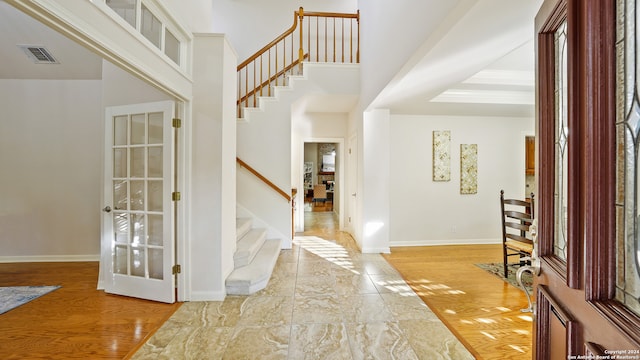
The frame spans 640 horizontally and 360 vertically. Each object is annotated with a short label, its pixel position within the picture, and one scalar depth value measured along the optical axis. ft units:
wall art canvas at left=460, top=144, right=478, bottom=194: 15.66
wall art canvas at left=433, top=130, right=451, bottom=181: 15.58
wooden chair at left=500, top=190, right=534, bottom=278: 10.14
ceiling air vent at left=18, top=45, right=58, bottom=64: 10.37
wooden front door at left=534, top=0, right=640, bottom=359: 2.05
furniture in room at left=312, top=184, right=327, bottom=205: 31.04
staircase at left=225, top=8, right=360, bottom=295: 14.79
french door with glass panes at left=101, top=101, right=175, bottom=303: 8.30
